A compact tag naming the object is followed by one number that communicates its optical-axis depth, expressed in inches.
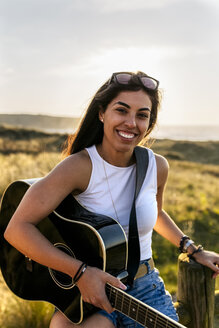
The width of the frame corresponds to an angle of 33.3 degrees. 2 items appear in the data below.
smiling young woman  79.3
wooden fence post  98.4
